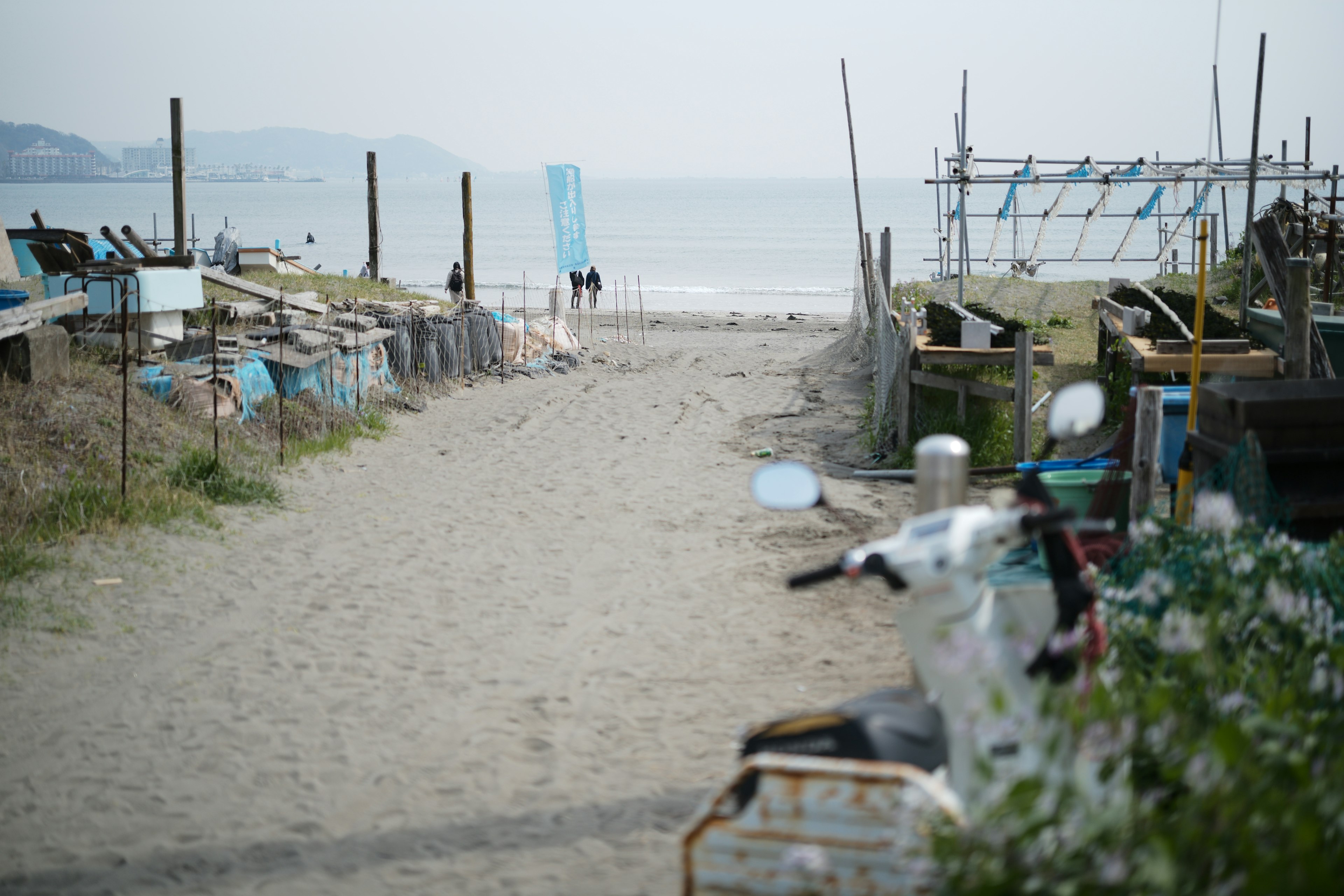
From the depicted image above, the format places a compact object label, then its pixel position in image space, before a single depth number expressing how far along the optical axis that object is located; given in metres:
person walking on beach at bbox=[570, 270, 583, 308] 30.81
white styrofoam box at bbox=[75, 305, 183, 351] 12.47
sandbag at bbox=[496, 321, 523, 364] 18.31
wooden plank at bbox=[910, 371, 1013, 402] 10.19
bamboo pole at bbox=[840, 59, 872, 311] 20.59
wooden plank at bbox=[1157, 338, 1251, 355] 9.77
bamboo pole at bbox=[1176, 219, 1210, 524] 4.86
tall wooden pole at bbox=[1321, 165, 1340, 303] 15.32
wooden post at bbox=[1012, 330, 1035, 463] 9.42
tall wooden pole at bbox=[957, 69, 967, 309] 13.34
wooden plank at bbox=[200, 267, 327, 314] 16.97
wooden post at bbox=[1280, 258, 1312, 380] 8.55
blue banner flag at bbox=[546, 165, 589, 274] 21.69
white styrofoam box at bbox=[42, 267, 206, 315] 12.85
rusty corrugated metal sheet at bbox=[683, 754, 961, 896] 2.53
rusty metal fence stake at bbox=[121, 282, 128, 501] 8.45
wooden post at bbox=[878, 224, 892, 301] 15.89
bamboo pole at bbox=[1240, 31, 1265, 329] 11.43
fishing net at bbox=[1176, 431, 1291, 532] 5.08
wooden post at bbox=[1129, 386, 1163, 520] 6.15
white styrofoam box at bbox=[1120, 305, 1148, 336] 11.28
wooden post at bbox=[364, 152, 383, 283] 27.64
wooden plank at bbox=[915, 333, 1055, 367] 10.98
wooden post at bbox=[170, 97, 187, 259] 20.42
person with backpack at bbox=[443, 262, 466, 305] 27.69
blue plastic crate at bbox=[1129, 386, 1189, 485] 7.21
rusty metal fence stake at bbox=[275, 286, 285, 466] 10.69
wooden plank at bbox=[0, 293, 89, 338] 10.20
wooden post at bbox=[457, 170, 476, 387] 23.31
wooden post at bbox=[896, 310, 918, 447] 11.14
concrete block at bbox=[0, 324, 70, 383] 10.61
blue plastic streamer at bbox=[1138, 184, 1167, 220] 18.56
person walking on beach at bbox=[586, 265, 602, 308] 34.19
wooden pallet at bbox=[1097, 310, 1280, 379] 9.65
